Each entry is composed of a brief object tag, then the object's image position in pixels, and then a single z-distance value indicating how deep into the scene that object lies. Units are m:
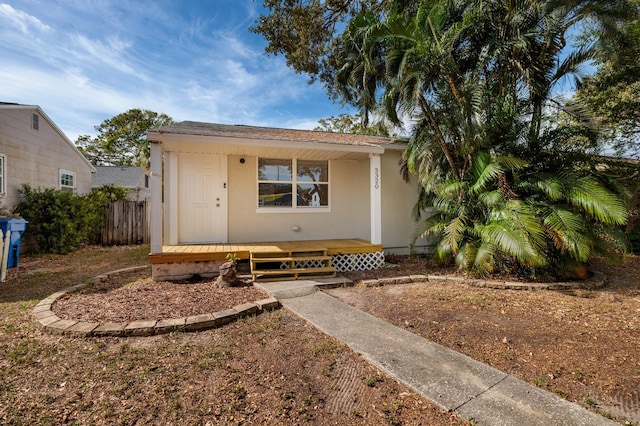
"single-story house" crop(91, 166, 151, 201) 18.45
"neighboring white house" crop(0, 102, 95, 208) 8.80
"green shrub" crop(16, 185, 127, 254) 9.03
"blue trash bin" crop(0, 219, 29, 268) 6.93
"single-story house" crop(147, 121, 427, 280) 5.93
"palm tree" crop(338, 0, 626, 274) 5.36
